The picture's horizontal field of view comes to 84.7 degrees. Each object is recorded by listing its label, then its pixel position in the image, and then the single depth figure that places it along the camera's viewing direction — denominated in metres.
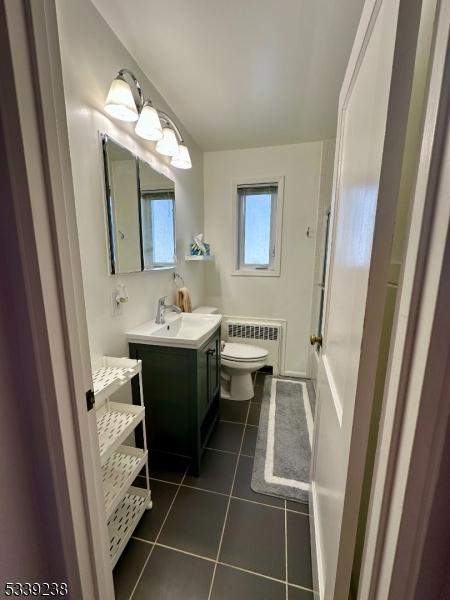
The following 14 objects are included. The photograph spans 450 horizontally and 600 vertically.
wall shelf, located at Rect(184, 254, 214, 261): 2.23
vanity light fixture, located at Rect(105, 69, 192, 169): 1.13
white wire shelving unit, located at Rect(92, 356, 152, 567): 0.99
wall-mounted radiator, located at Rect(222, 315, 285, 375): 2.67
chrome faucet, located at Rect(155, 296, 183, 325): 1.68
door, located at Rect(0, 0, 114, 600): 0.47
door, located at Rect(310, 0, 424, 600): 0.44
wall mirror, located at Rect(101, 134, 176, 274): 1.28
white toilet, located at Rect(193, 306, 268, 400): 2.19
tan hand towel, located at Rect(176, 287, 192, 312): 2.07
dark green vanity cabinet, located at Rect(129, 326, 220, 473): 1.43
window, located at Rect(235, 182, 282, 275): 2.61
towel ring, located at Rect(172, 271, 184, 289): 2.05
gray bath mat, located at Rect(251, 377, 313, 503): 1.45
